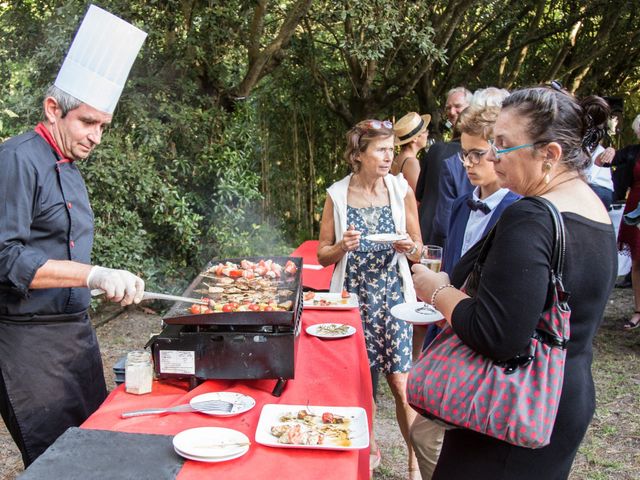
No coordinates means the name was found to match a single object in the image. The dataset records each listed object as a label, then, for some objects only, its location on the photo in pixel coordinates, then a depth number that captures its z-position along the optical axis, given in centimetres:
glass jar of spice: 219
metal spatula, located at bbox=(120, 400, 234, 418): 199
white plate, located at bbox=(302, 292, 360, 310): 326
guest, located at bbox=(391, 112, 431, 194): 507
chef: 212
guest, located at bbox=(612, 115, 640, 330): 632
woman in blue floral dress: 354
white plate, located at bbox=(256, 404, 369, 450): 178
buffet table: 167
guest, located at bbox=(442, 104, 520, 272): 255
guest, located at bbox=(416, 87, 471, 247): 462
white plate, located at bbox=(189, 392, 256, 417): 199
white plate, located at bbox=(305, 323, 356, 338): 279
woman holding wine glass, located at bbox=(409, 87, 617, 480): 154
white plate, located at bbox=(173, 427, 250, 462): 169
